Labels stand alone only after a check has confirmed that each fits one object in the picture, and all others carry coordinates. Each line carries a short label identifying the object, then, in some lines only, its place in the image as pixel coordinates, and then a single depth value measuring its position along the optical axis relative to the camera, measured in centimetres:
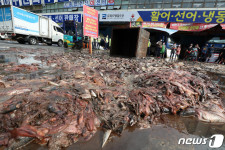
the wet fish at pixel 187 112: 161
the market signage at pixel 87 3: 1820
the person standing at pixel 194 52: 1112
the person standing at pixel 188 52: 1252
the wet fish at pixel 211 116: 153
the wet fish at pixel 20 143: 90
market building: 1285
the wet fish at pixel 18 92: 145
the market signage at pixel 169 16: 1312
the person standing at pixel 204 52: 1335
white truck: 1066
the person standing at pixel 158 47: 1114
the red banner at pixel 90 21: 736
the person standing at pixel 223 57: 1158
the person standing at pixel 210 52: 1277
